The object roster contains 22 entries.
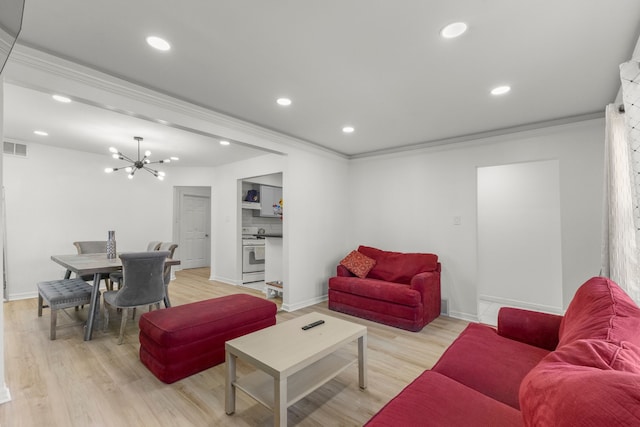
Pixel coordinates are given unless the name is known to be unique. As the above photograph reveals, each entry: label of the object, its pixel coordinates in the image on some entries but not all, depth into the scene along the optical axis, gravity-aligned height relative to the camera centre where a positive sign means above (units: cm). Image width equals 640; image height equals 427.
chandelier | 415 +92
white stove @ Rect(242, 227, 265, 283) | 582 -79
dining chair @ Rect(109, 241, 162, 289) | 388 -76
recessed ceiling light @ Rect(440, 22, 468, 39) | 169 +118
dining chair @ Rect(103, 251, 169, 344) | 290 -64
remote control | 215 -81
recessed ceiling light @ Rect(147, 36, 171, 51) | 184 +119
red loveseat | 332 -87
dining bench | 295 -80
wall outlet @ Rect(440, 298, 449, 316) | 391 -117
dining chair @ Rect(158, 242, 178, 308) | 361 -77
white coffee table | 159 -83
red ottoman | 221 -95
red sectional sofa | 67 -58
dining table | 301 -52
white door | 727 -23
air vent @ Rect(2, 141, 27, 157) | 436 +114
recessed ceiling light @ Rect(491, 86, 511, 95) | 249 +119
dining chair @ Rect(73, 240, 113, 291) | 435 -43
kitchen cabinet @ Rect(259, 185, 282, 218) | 676 +54
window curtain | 145 +21
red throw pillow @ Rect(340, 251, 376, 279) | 407 -62
